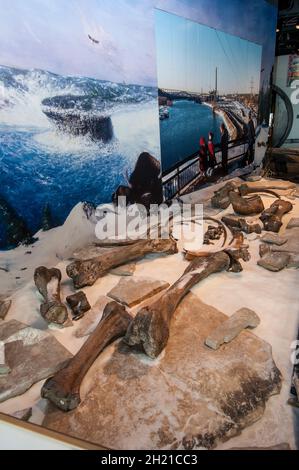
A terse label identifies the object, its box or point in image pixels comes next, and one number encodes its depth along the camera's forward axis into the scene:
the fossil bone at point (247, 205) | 4.75
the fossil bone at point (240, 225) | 4.16
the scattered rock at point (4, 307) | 2.71
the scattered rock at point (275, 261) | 3.20
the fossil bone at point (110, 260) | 3.02
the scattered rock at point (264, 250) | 3.51
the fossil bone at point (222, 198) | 5.19
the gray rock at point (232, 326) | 2.17
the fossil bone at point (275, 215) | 4.20
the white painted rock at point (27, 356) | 1.97
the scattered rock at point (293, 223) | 4.25
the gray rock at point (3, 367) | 2.07
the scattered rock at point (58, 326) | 2.50
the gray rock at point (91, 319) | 2.41
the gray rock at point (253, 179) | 7.13
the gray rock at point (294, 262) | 3.24
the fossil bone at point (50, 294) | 2.48
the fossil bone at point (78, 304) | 2.63
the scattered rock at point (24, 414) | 1.70
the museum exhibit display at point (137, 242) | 1.75
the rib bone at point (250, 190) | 5.76
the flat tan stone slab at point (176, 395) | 1.60
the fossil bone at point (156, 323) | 2.01
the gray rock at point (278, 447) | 1.40
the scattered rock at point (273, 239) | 3.78
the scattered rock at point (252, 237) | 4.01
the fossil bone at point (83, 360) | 1.72
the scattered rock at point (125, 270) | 3.27
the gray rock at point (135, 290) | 2.76
